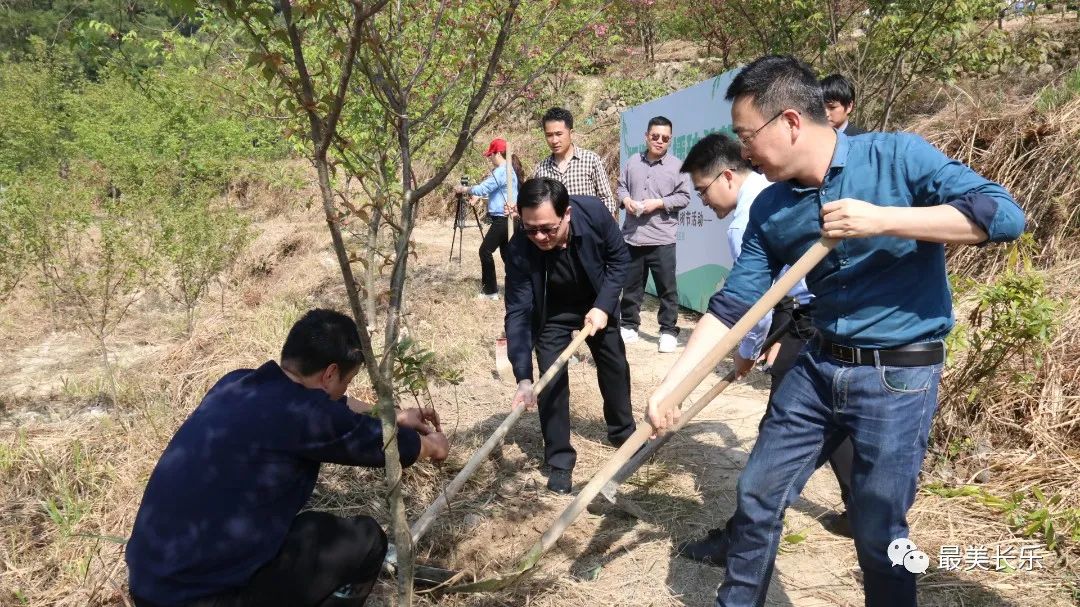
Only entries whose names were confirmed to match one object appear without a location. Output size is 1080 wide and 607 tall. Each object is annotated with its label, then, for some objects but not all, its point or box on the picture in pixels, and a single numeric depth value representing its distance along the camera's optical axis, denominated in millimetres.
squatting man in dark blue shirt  2051
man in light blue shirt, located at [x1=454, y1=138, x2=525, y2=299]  7004
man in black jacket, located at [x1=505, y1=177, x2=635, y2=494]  3525
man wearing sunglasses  5773
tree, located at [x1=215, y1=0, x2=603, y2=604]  1351
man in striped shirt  5469
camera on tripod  9910
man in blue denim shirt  1921
